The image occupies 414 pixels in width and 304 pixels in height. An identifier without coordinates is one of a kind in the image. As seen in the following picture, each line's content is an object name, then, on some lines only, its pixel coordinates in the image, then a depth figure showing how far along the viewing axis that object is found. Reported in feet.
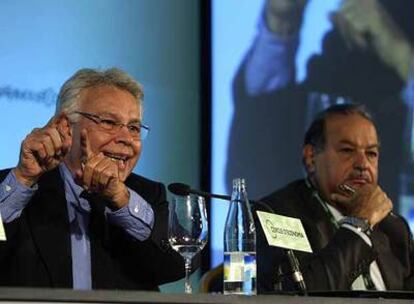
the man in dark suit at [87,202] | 16.79
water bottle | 15.65
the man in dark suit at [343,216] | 19.29
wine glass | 16.15
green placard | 15.97
